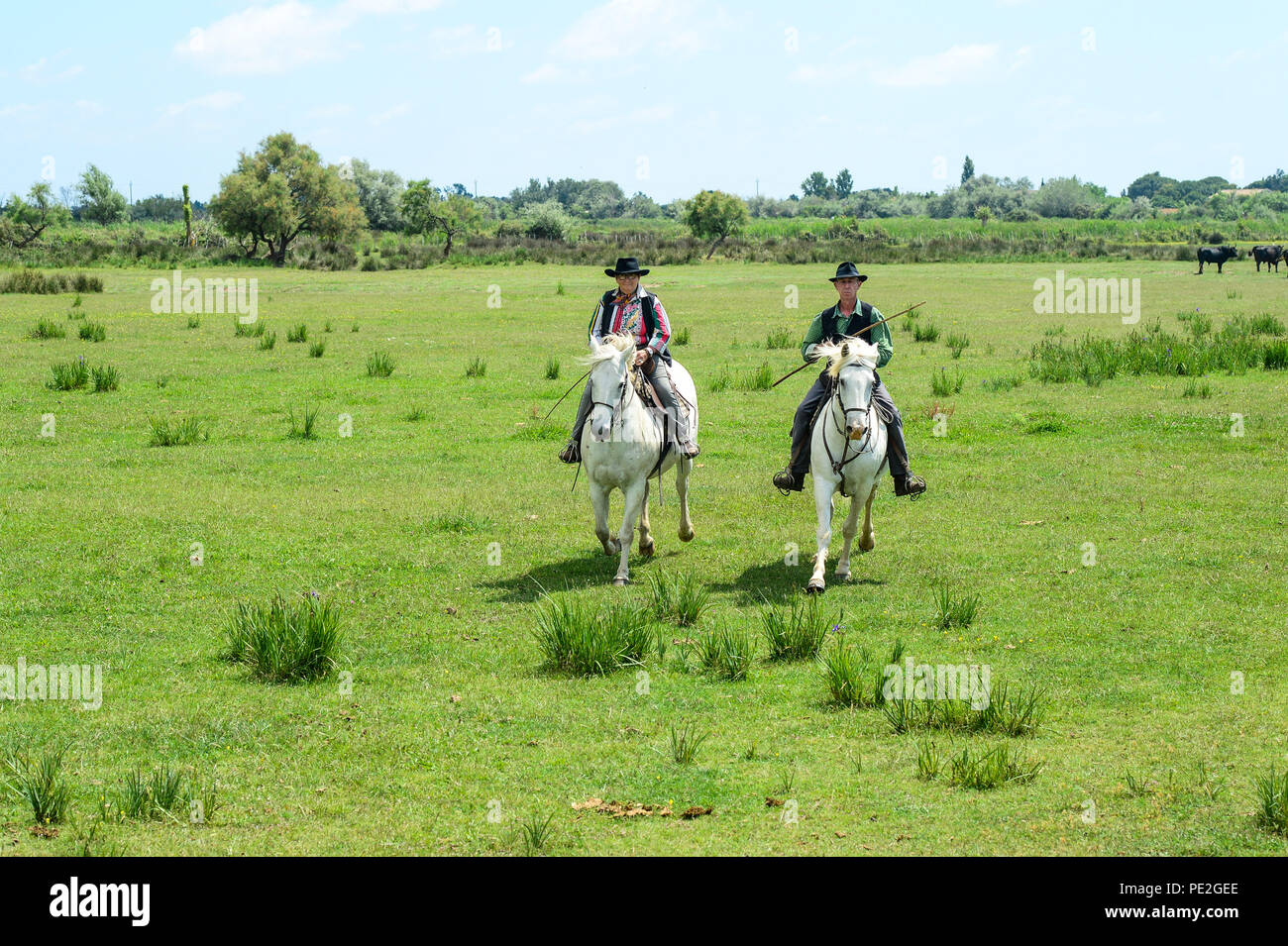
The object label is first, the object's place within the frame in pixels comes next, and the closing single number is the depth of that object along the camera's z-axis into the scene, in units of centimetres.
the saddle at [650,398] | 1118
